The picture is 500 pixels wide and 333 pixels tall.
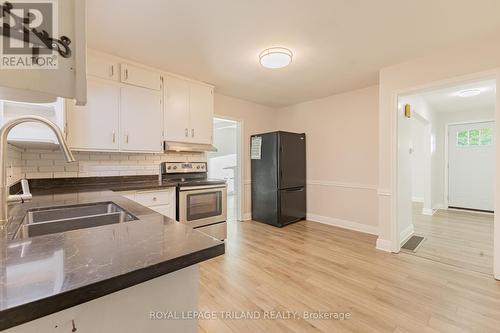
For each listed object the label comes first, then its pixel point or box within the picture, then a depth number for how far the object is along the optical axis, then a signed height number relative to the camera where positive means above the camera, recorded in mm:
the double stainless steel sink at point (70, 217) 1176 -293
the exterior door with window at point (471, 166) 4984 -17
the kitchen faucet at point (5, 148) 875 +75
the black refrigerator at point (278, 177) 4008 -204
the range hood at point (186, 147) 3096 +277
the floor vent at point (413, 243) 3000 -1069
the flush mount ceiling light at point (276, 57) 2406 +1149
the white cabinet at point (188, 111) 3113 +790
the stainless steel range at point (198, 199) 2850 -424
